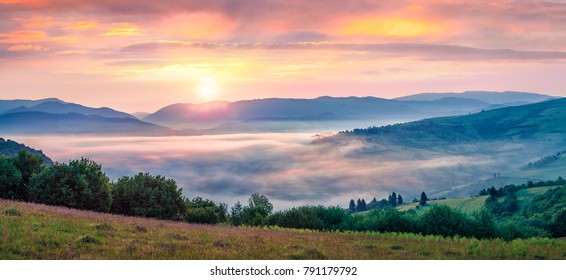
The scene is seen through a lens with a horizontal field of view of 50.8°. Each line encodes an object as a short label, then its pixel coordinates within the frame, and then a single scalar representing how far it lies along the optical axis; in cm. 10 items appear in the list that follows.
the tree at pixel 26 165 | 5772
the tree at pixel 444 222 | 5591
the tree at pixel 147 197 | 5781
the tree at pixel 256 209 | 6934
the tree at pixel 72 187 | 5231
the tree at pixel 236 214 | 7559
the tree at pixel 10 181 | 5503
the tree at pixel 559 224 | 8681
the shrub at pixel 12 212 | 3070
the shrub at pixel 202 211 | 6338
